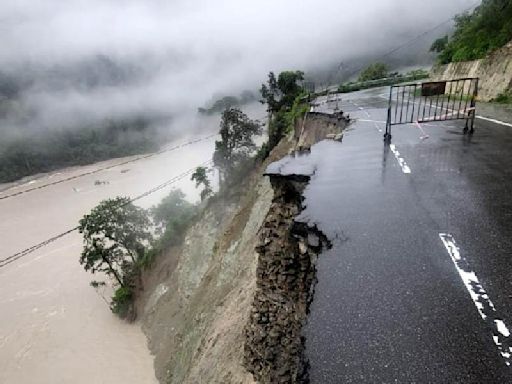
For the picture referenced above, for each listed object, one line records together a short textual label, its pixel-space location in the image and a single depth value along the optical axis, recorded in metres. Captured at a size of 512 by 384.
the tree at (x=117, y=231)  26.75
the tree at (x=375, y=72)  56.88
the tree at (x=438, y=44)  40.53
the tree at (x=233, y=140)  35.47
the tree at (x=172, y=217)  30.23
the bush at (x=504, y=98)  17.75
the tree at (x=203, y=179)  36.15
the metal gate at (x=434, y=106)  11.29
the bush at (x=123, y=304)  26.62
